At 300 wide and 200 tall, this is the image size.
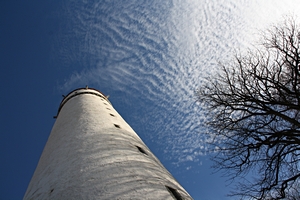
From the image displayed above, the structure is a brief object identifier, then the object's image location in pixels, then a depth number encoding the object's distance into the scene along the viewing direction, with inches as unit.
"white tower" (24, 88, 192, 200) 172.2
